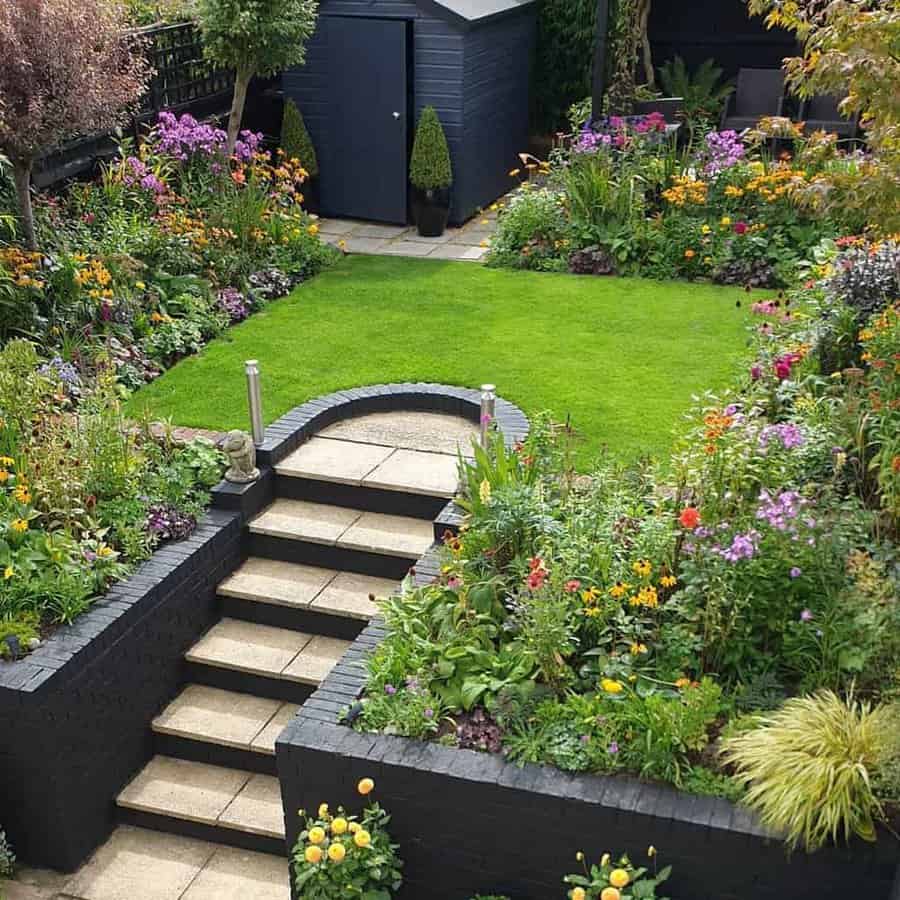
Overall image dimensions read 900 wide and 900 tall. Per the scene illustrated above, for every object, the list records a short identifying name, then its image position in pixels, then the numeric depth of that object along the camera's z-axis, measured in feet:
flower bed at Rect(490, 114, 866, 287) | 31.14
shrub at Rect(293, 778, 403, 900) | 13.46
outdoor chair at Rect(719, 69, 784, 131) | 48.62
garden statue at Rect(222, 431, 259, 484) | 19.89
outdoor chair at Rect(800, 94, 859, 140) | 46.37
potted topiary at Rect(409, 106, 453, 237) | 37.04
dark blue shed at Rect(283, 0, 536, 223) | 37.35
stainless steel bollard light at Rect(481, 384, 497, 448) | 18.26
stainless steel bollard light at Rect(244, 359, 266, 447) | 20.31
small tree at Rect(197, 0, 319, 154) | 31.27
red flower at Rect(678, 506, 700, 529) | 14.60
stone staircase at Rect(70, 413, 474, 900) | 17.35
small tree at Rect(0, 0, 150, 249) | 23.94
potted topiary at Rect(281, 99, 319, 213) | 38.34
